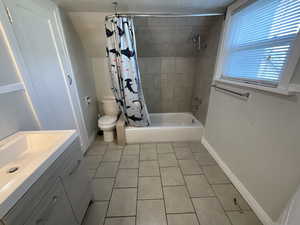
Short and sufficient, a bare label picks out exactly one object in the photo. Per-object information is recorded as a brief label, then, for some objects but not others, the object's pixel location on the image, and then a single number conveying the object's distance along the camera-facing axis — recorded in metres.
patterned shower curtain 1.79
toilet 2.26
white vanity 0.58
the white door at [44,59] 1.15
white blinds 1.00
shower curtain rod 1.65
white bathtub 2.29
